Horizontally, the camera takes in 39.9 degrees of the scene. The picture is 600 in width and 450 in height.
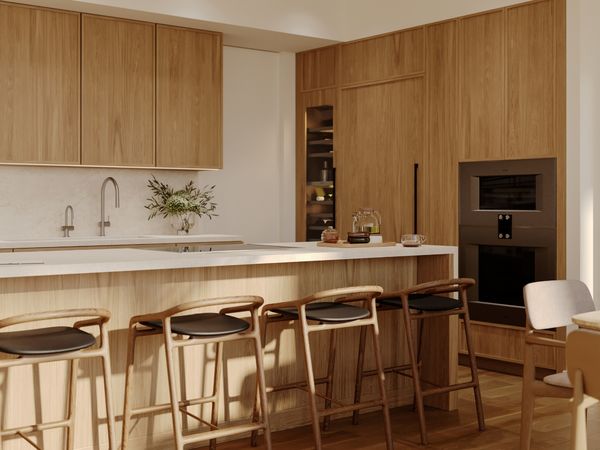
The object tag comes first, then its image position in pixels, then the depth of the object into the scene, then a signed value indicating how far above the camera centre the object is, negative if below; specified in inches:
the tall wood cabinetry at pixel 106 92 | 230.1 +38.0
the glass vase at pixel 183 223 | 270.2 -1.0
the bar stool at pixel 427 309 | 164.9 -18.7
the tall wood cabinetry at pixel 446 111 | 218.2 +31.7
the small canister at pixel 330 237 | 187.8 -3.9
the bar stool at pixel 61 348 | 120.2 -18.8
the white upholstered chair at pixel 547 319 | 127.9 -16.6
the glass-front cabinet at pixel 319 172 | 285.7 +16.7
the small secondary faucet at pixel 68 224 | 250.2 -1.1
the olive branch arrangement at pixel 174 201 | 263.9 +6.4
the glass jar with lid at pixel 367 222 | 192.7 -0.6
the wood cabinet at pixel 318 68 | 282.4 +52.8
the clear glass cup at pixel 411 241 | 187.0 -4.9
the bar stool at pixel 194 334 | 132.9 -19.1
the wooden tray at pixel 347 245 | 181.2 -5.6
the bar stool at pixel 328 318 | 147.9 -18.5
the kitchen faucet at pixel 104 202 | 254.8 +5.7
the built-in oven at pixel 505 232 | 218.4 -3.4
